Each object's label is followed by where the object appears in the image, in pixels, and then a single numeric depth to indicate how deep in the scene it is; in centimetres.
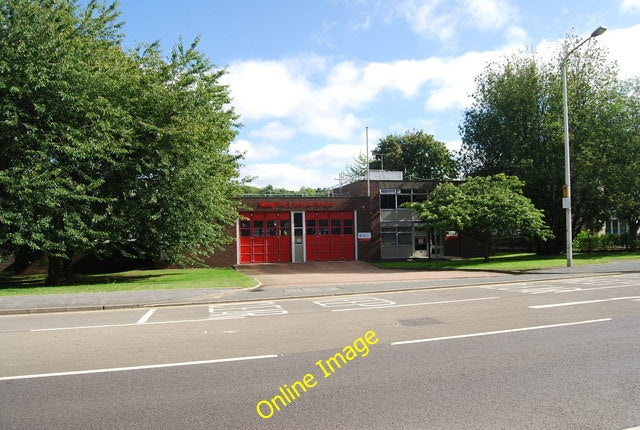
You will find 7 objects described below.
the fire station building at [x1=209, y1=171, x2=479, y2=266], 3045
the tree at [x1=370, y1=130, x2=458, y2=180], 5822
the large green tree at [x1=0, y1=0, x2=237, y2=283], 1650
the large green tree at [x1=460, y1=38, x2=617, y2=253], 3031
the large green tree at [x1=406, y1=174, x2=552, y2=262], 2536
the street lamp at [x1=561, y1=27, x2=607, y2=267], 2103
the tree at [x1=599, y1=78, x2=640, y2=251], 2914
